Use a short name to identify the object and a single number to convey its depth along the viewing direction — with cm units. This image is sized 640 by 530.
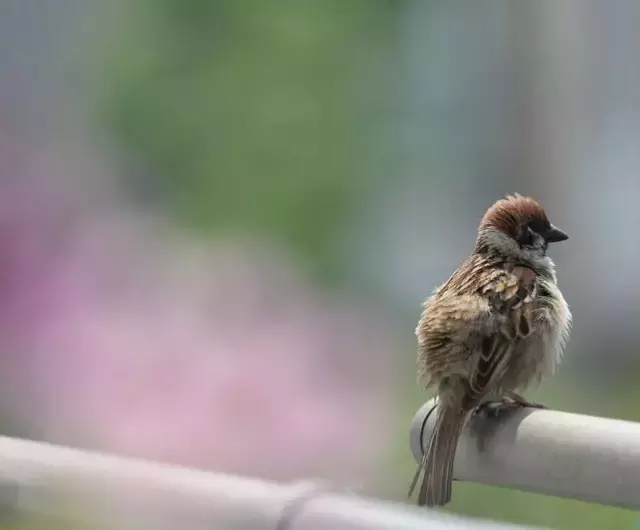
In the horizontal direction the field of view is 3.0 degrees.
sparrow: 429
